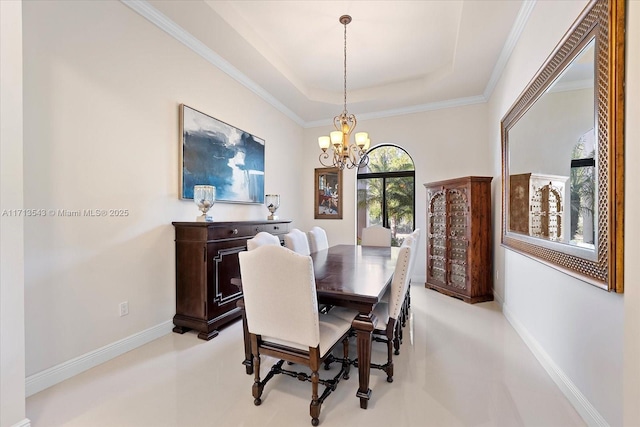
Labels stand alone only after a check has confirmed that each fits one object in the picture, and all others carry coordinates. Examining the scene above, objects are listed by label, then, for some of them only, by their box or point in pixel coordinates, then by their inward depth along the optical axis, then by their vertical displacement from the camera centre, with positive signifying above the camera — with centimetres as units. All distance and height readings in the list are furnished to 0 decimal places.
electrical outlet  240 -79
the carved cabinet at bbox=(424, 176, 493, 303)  383 -35
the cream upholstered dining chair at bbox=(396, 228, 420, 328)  288 -102
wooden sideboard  270 -60
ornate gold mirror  131 +37
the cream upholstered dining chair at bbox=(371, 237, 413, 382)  190 -60
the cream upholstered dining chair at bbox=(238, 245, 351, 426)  151 -56
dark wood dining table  169 -46
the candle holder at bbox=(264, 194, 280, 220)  410 +19
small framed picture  544 +41
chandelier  287 +76
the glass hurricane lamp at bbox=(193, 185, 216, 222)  289 +16
